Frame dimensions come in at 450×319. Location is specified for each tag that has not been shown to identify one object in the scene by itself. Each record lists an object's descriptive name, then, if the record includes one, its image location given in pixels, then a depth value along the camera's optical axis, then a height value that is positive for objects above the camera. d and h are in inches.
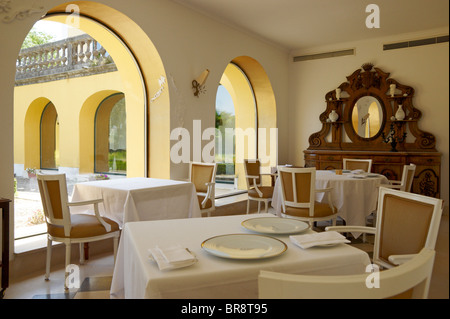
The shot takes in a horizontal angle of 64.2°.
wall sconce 205.1 +41.5
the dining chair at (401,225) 68.1 -14.3
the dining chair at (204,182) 172.2 -14.1
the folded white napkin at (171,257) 47.1 -14.1
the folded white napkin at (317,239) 56.5 -13.8
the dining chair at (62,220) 113.5 -21.6
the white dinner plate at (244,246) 51.6 -14.2
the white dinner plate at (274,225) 64.1 -13.5
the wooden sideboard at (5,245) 103.7 -26.8
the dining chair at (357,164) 221.8 -6.1
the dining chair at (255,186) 205.0 -19.3
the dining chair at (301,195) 148.6 -17.5
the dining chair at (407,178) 171.5 -11.3
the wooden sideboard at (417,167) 233.0 -8.0
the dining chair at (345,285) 28.4 -10.6
